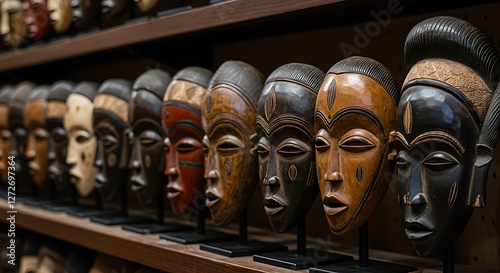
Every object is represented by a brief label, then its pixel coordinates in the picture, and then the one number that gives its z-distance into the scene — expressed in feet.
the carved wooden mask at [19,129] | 7.87
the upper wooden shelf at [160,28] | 4.69
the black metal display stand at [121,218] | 6.48
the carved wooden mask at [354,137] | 4.03
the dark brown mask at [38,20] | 7.95
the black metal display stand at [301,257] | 4.50
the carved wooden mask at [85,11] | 7.18
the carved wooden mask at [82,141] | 6.75
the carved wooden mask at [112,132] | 6.32
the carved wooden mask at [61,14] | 7.50
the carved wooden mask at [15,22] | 8.48
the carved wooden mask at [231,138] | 4.89
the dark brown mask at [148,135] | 5.81
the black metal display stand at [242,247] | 4.98
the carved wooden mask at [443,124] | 3.61
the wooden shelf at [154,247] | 4.71
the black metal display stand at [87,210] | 7.00
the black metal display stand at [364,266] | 4.24
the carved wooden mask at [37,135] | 7.43
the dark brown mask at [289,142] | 4.44
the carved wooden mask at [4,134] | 8.12
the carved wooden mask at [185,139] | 5.43
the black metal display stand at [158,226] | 6.01
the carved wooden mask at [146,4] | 6.12
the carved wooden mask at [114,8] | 6.61
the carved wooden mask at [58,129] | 7.14
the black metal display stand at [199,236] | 5.49
